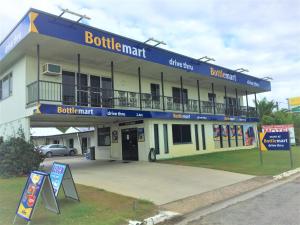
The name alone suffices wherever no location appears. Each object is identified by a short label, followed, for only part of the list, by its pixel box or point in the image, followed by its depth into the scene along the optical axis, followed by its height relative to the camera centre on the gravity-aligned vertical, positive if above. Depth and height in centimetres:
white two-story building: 1125 +299
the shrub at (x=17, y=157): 959 -70
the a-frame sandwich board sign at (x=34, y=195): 476 -117
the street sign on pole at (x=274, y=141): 1213 -57
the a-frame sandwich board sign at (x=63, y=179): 593 -105
